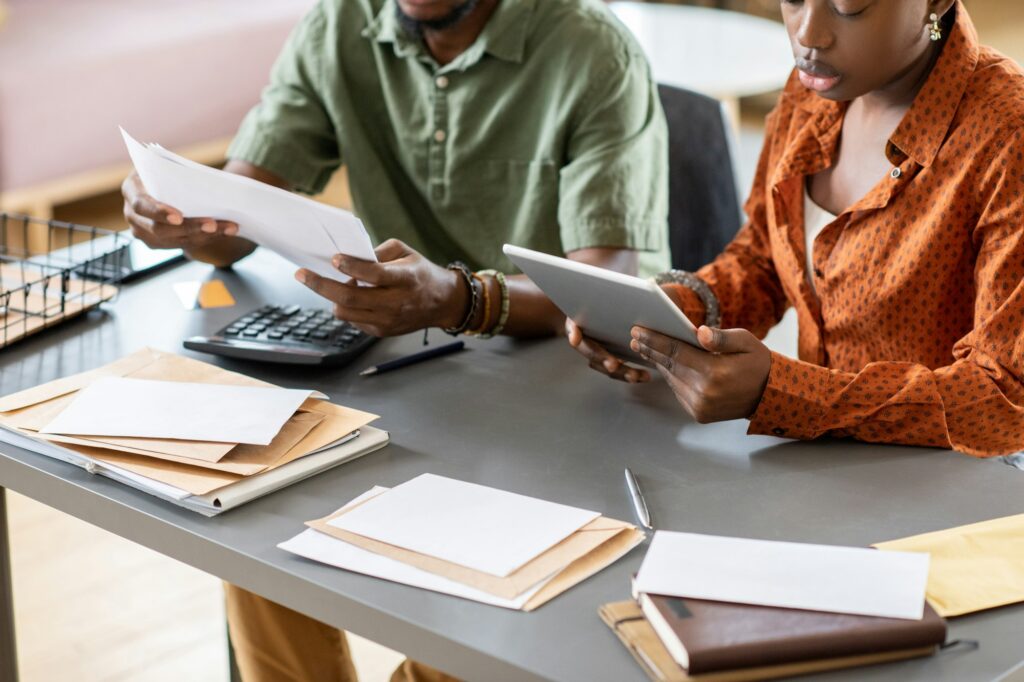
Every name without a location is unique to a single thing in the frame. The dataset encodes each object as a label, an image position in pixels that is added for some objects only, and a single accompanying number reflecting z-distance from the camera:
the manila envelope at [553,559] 1.65
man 2.40
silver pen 1.75
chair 2.80
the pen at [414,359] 2.09
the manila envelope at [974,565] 1.62
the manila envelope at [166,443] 1.81
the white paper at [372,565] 1.64
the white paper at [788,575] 1.58
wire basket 2.19
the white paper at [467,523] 1.69
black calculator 2.08
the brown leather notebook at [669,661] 1.53
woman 1.91
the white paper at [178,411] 1.87
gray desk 1.60
